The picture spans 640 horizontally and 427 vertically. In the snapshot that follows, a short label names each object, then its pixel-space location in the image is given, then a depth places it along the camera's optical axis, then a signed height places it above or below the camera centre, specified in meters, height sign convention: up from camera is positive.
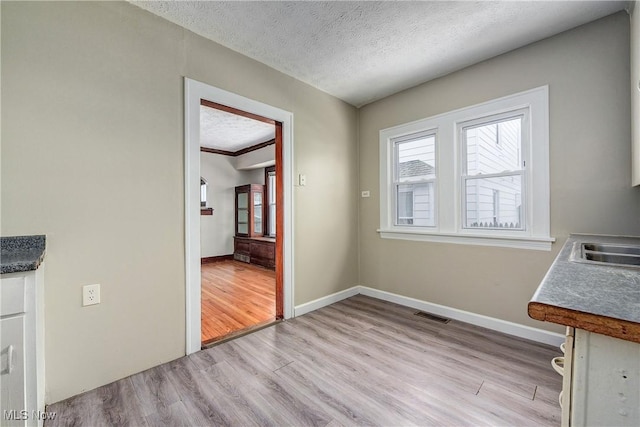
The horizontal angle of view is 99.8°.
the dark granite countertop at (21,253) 1.12 -0.21
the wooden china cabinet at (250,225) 5.66 -0.30
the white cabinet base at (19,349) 1.12 -0.59
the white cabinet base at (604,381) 0.57 -0.38
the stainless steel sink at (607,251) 1.35 -0.23
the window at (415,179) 3.02 +0.39
